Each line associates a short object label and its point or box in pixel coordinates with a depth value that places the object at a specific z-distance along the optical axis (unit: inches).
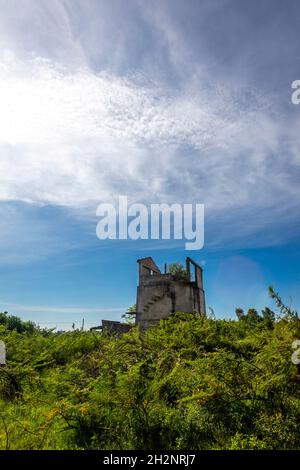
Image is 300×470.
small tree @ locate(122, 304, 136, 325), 917.2
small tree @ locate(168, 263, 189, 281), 841.5
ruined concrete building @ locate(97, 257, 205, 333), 817.5
